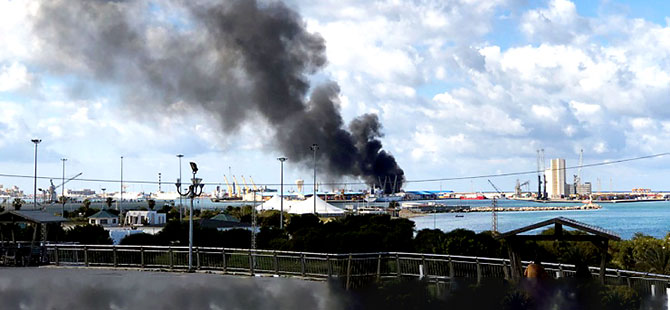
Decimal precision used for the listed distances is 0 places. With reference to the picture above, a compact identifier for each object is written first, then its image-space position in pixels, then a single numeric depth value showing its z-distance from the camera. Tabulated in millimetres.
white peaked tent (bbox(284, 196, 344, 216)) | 122688
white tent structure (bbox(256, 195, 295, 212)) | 130238
